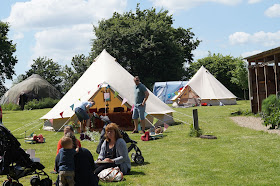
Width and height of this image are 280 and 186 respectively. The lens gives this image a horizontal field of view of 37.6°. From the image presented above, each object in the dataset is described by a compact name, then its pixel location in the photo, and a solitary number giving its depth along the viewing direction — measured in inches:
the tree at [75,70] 1874.5
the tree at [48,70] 2347.4
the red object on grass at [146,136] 450.1
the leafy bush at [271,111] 478.3
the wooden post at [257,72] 698.8
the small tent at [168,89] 1390.3
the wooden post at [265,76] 666.7
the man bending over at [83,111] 526.0
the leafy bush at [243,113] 729.0
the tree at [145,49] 1669.5
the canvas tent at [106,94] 584.1
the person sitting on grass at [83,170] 219.1
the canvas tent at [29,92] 1621.6
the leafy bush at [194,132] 451.2
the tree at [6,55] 1673.2
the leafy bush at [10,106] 1510.2
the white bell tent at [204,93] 1159.0
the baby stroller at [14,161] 225.1
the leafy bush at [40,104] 1504.7
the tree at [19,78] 2494.0
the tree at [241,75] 1502.2
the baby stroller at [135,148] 309.0
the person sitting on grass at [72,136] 236.8
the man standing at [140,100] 508.4
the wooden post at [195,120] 446.9
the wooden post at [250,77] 724.0
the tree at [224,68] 1684.3
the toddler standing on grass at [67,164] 215.5
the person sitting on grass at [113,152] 269.9
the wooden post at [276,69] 625.4
